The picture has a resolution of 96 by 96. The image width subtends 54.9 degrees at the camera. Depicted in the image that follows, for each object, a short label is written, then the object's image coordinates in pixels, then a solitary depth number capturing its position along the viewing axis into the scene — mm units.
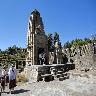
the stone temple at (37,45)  9330
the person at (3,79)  5472
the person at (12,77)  5430
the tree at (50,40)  19170
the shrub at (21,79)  7562
